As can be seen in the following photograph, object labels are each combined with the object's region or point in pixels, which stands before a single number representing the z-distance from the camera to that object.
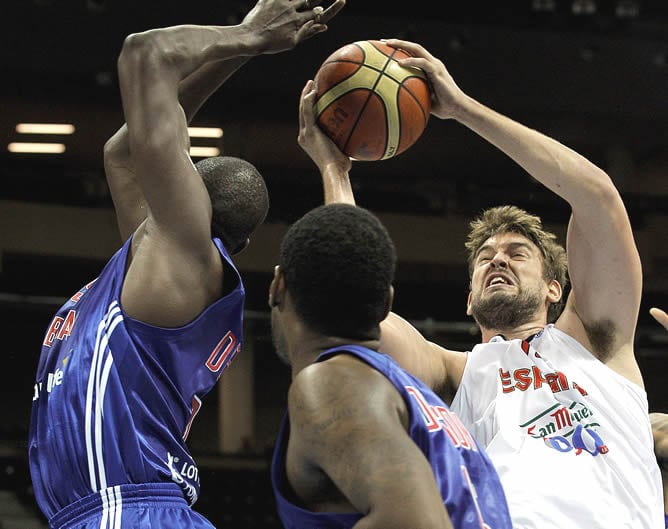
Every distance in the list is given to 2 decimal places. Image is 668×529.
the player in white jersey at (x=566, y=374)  5.89
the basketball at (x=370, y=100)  6.14
